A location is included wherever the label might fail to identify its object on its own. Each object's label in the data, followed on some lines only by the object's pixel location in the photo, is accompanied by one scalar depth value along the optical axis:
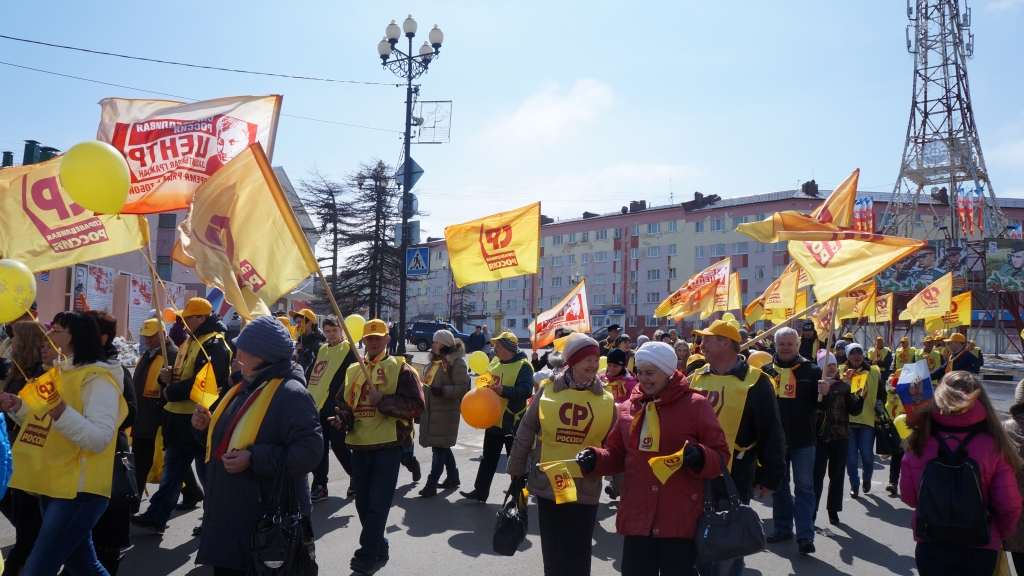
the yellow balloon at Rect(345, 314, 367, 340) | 7.60
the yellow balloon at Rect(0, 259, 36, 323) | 3.98
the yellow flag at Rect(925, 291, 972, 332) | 18.16
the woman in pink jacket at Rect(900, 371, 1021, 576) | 3.71
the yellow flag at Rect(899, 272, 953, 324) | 17.22
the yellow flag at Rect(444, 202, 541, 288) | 9.66
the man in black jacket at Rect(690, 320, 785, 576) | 4.77
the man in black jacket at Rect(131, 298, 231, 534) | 6.39
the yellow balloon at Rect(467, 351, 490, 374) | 7.24
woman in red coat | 3.83
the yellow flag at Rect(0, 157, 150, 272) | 5.43
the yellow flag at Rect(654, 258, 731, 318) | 17.55
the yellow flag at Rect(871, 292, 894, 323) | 21.48
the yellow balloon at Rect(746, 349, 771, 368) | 6.68
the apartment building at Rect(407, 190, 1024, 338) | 64.88
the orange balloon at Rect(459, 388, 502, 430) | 5.51
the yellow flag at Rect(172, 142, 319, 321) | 5.12
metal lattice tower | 44.50
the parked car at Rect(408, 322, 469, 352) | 44.54
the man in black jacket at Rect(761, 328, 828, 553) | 6.51
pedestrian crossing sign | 16.50
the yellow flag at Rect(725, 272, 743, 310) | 17.06
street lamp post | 17.89
